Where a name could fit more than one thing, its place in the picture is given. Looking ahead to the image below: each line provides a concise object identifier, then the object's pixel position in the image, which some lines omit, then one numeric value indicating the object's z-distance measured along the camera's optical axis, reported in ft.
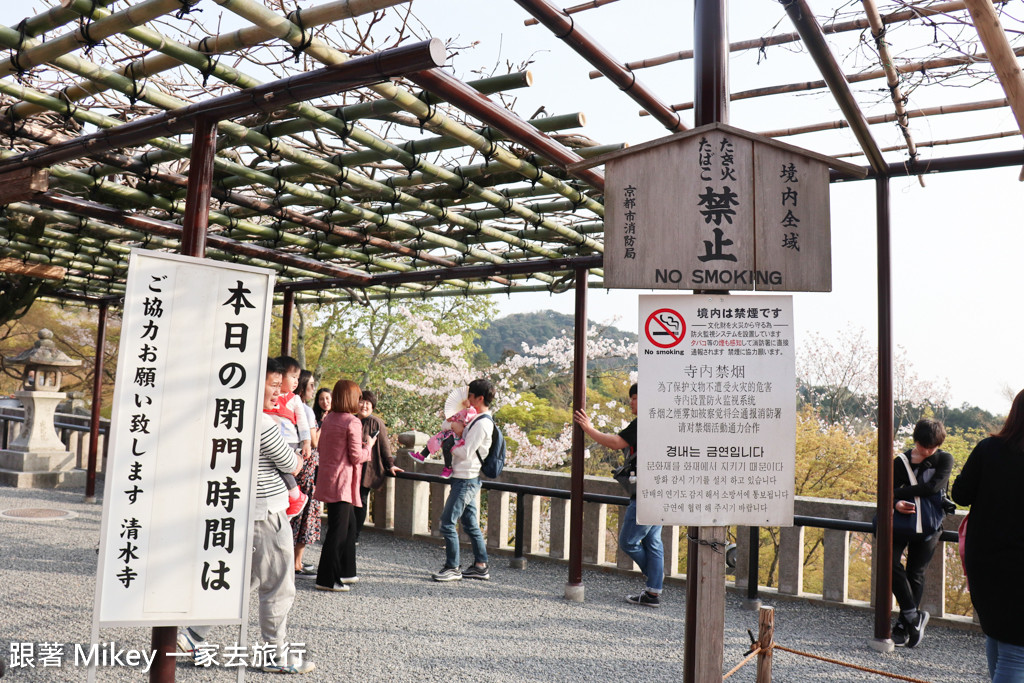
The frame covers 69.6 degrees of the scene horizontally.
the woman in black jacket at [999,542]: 9.82
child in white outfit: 22.33
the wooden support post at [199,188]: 11.21
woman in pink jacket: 19.29
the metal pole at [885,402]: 15.44
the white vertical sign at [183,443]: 10.12
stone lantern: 35.32
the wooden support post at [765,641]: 11.30
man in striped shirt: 13.38
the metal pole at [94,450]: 31.53
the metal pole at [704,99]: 8.52
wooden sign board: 8.55
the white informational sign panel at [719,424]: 8.37
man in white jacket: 21.47
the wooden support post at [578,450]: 19.40
